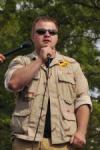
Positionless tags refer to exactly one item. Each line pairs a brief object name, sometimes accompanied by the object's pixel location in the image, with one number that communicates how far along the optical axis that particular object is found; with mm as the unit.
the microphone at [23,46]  7145
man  7127
